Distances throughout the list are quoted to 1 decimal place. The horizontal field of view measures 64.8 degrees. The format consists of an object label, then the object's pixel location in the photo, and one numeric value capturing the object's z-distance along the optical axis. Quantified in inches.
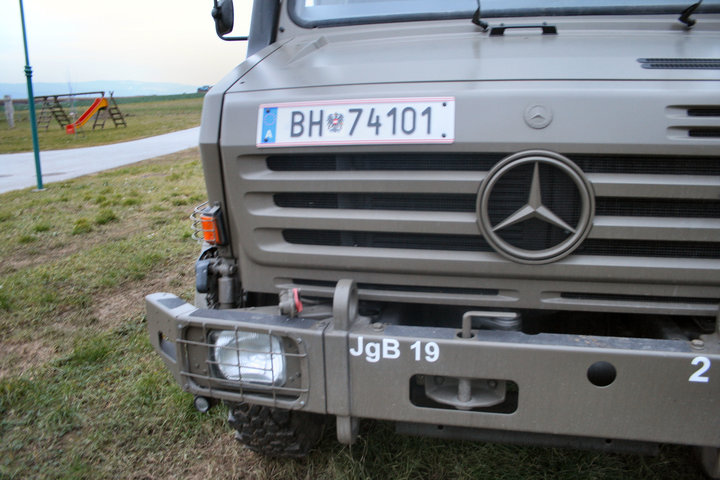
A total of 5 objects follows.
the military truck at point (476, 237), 68.2
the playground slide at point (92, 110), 924.6
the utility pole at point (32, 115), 352.3
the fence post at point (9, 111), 831.7
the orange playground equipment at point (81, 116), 881.8
